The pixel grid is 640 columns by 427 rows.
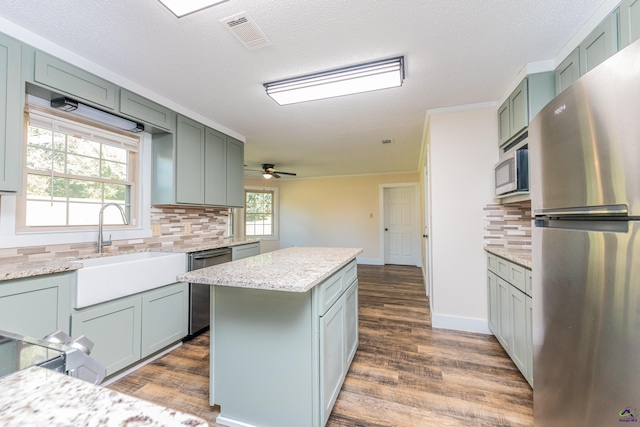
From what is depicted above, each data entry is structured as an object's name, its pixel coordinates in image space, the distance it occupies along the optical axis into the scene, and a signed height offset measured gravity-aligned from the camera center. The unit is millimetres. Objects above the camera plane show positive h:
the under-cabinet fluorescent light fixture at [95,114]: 1930 +862
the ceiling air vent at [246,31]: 1590 +1197
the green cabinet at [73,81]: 1756 +997
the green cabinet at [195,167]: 2729 +596
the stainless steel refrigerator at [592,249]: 778 -109
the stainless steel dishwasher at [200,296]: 2559 -774
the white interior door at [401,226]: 6414 -193
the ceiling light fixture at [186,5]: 1414 +1160
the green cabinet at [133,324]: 1789 -810
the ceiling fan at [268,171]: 5273 +952
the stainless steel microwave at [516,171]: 2034 +369
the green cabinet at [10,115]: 1588 +634
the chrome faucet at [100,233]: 2201 -120
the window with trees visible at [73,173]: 1956 +391
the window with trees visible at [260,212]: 6875 +168
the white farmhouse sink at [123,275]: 1729 -426
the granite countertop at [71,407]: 366 -280
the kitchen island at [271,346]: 1390 -706
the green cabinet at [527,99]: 2023 +950
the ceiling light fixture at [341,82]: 2027 +1129
